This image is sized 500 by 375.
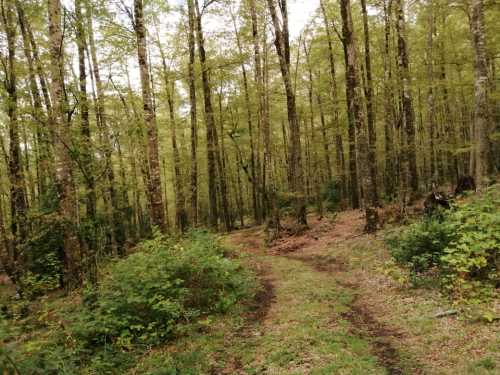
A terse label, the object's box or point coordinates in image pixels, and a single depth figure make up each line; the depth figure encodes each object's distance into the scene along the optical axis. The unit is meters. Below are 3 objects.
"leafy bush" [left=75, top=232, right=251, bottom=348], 6.14
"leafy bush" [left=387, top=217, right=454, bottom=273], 7.46
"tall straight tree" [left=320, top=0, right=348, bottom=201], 20.06
